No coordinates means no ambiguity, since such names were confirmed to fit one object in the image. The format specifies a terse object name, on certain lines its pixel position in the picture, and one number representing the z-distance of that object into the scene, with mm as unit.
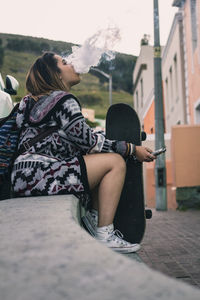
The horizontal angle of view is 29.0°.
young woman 2309
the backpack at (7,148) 2467
